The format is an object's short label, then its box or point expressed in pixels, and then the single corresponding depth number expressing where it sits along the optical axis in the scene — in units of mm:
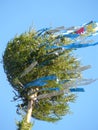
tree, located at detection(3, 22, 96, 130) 23281
